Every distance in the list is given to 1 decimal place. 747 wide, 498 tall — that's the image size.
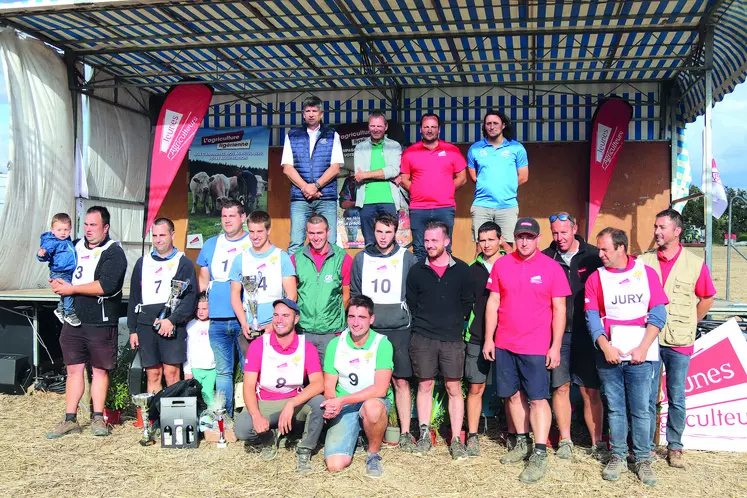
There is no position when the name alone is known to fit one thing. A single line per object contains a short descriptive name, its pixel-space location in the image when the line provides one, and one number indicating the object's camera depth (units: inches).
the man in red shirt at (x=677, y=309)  182.5
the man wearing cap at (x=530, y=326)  178.5
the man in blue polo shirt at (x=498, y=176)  243.3
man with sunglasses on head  186.9
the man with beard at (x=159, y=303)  214.5
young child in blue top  222.1
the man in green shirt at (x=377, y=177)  245.4
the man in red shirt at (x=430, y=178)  242.2
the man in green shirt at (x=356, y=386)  181.5
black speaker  278.7
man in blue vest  244.7
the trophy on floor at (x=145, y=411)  206.8
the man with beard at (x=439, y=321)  190.5
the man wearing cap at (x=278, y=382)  188.1
